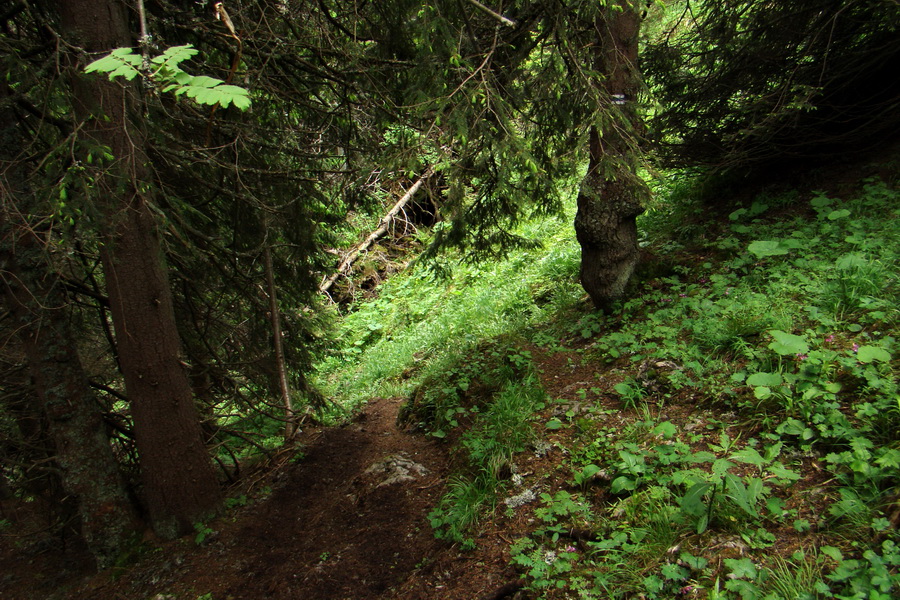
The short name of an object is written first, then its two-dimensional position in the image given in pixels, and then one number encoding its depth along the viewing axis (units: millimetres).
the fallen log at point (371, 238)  12132
